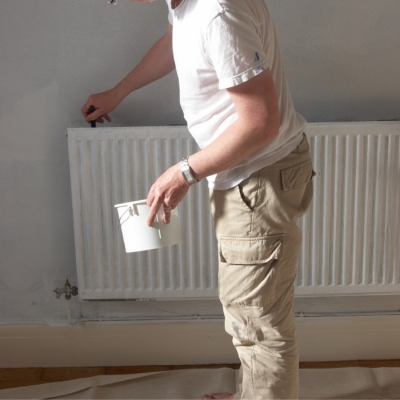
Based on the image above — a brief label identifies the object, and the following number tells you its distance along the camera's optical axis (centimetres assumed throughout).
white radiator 172
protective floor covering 177
